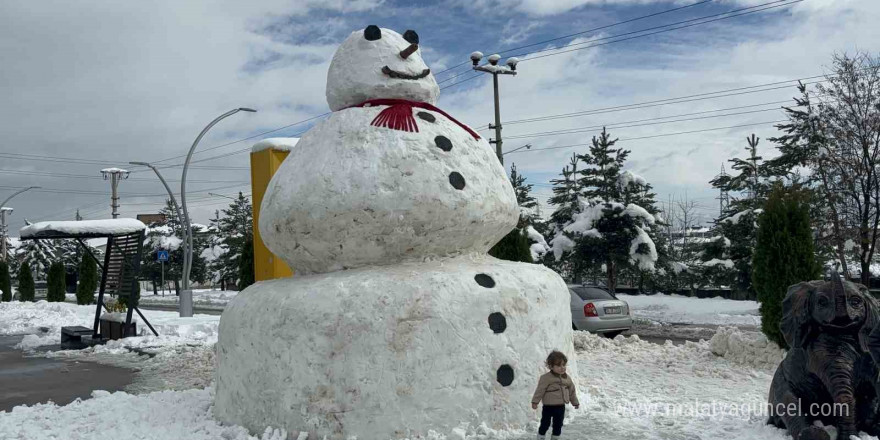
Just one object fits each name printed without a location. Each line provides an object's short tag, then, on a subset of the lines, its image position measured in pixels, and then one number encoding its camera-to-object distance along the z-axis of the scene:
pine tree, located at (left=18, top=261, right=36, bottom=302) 32.66
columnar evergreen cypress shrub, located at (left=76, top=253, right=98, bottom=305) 27.02
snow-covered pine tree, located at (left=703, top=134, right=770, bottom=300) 22.56
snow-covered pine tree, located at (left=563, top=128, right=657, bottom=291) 25.27
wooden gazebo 13.30
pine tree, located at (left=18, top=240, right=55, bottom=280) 56.09
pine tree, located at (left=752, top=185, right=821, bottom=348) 9.69
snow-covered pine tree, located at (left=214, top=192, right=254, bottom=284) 41.34
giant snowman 5.21
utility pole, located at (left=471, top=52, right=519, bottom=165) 19.52
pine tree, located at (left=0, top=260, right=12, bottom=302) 33.62
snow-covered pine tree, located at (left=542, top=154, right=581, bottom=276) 26.27
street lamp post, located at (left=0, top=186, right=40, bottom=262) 48.33
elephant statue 4.86
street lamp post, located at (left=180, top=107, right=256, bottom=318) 19.84
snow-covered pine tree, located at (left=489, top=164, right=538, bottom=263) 12.75
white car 13.72
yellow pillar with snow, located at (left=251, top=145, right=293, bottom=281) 9.00
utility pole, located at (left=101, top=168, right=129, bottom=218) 32.59
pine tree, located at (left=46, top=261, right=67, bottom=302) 30.00
